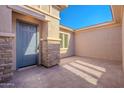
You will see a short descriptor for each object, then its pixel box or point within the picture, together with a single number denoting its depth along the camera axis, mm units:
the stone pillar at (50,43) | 3193
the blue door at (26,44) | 2844
